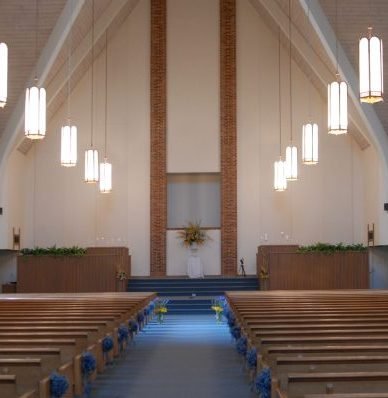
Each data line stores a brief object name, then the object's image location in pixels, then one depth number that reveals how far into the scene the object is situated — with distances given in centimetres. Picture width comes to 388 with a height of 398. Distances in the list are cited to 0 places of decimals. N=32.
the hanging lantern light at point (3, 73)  1179
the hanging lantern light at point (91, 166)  1988
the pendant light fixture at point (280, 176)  2153
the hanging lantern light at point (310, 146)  1706
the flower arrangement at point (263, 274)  2102
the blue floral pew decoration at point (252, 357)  707
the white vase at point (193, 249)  2425
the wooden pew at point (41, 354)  613
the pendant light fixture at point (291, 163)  1970
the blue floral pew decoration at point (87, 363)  701
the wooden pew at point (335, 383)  466
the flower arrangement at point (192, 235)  2402
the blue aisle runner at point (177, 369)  818
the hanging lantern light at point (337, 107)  1301
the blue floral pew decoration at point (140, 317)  1277
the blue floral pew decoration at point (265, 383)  540
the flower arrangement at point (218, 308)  1654
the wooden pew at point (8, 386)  473
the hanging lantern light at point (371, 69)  1080
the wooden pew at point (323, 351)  604
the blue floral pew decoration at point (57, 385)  536
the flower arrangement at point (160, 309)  1688
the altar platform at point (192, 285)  2156
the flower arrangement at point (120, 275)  2088
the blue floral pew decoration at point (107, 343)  865
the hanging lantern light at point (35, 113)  1352
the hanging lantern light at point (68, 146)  1698
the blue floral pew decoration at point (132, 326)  1149
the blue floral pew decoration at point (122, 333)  1020
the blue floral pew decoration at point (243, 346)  865
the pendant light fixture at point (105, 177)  2244
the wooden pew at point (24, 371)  546
